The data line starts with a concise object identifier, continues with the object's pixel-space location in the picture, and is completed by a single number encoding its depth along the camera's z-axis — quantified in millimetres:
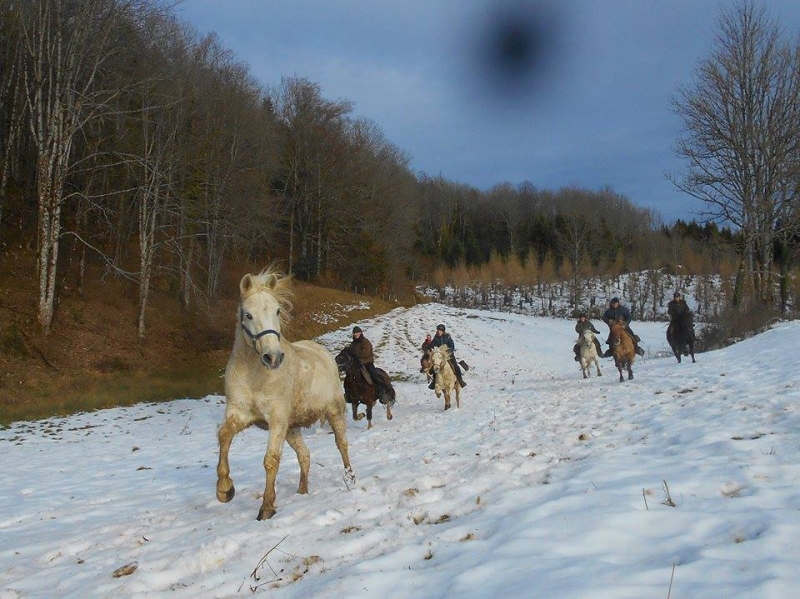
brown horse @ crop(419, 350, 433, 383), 15523
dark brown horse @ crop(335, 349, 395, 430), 13906
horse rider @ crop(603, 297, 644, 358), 16797
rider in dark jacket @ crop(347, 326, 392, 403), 14070
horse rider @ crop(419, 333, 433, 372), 17066
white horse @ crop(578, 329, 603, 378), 18662
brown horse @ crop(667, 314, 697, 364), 17797
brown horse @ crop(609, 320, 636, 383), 15328
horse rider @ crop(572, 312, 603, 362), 18906
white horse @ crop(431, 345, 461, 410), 15406
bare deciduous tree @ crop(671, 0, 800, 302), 24297
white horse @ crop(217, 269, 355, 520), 5242
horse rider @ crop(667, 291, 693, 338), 17672
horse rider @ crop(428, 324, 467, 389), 16511
